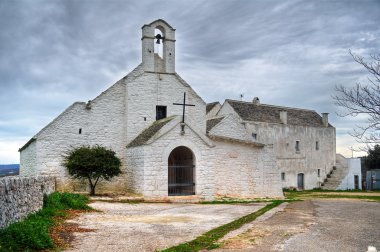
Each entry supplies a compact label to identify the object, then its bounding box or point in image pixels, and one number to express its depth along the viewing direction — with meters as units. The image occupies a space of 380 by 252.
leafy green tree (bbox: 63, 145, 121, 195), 21.19
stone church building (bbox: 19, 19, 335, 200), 21.95
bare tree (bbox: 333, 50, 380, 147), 12.41
